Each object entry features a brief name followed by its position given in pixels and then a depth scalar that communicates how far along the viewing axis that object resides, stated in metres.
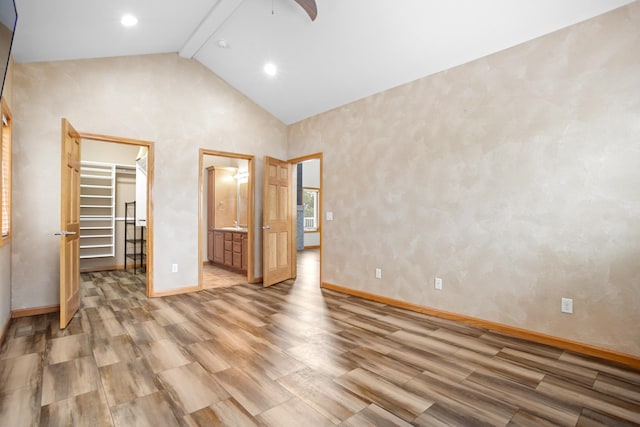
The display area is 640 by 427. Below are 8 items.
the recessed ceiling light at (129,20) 3.27
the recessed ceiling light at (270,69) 4.30
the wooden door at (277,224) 4.95
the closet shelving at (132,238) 6.19
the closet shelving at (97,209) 5.83
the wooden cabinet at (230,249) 5.84
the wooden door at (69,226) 3.09
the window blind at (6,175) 3.17
